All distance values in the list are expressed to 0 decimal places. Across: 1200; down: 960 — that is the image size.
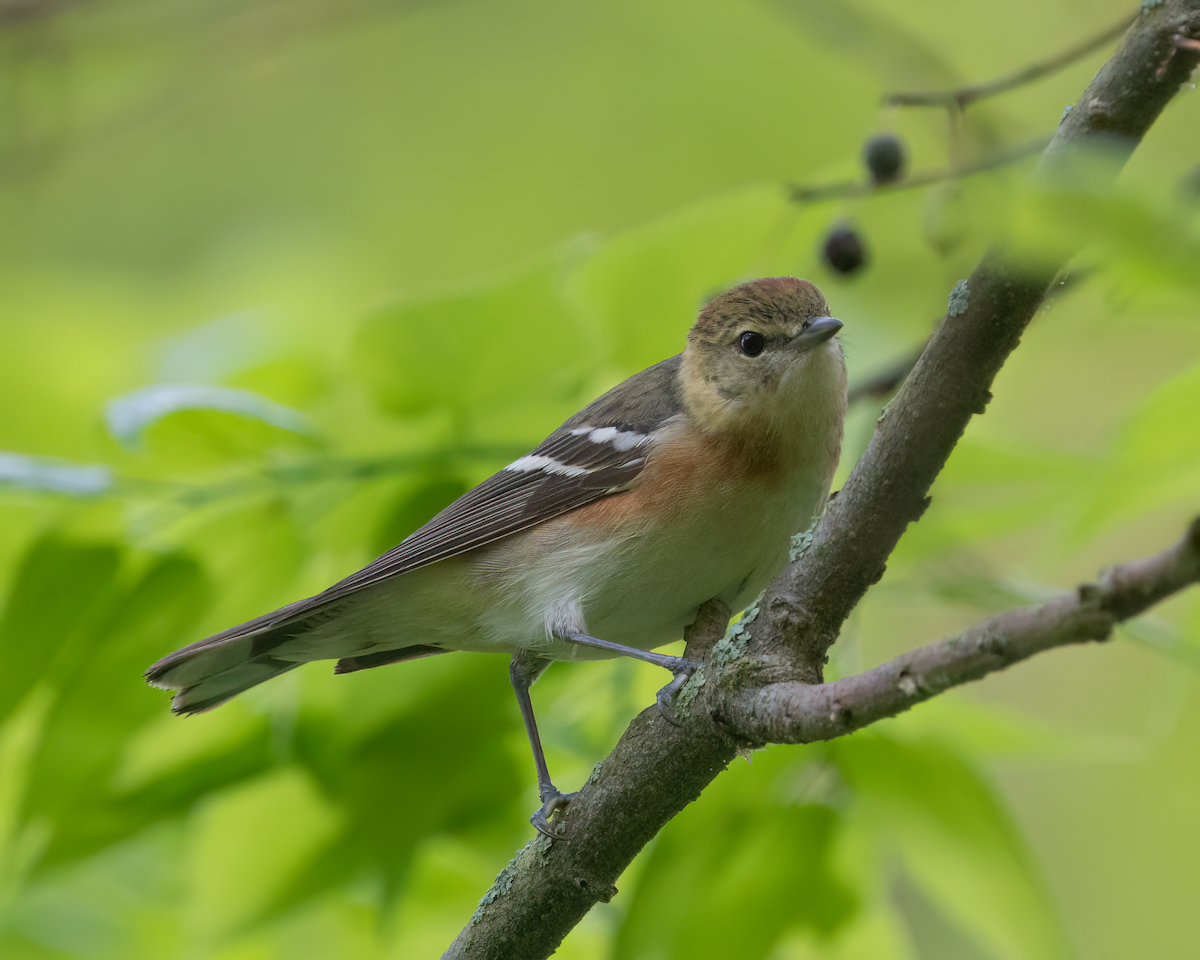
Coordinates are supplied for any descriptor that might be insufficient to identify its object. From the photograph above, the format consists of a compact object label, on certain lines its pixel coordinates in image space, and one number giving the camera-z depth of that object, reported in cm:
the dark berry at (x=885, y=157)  559
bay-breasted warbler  541
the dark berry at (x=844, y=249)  590
